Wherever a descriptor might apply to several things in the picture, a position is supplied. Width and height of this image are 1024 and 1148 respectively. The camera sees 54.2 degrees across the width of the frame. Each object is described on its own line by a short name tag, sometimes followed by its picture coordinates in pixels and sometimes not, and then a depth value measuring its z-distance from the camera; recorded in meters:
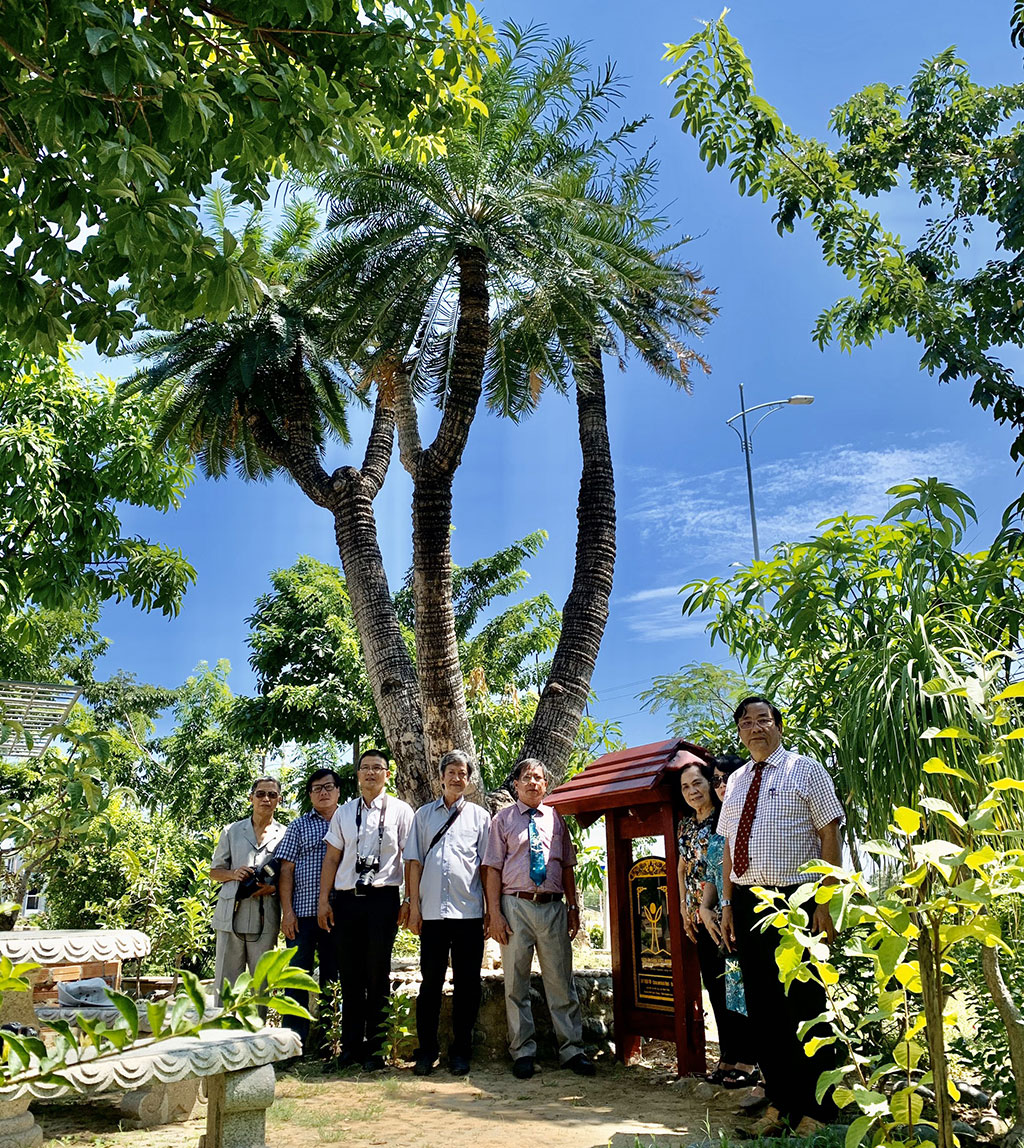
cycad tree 11.73
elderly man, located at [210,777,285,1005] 7.19
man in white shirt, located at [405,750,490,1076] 6.72
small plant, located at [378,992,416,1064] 6.91
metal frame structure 8.33
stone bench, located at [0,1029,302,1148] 4.18
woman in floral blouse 6.07
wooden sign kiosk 6.32
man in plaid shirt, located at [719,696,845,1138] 4.68
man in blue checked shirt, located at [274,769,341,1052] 7.27
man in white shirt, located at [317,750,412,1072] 6.91
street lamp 19.27
